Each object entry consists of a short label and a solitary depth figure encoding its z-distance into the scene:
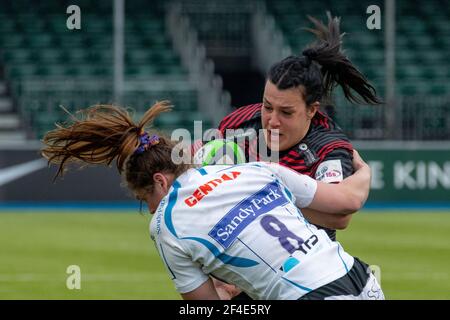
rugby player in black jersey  9.76
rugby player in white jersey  8.18
